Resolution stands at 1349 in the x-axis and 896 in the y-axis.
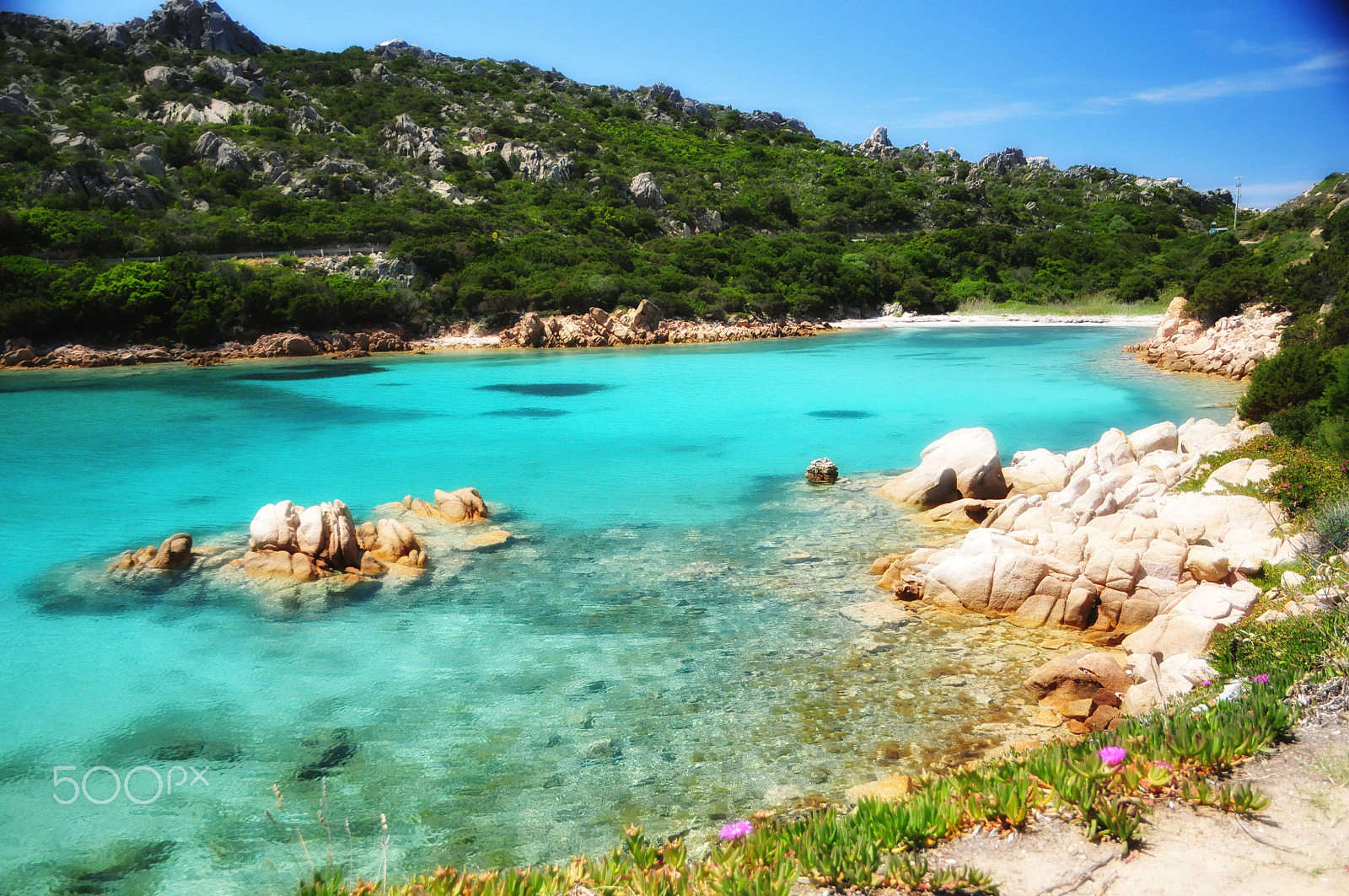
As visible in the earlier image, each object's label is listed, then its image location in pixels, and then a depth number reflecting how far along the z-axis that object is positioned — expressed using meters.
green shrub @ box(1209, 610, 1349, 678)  5.50
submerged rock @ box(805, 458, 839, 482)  15.53
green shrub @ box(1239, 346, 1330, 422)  13.60
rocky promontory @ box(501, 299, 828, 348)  43.56
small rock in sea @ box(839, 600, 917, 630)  8.91
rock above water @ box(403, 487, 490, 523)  13.38
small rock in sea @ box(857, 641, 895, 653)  8.27
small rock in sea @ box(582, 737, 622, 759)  6.67
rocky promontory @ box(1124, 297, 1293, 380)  27.12
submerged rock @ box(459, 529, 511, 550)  12.12
